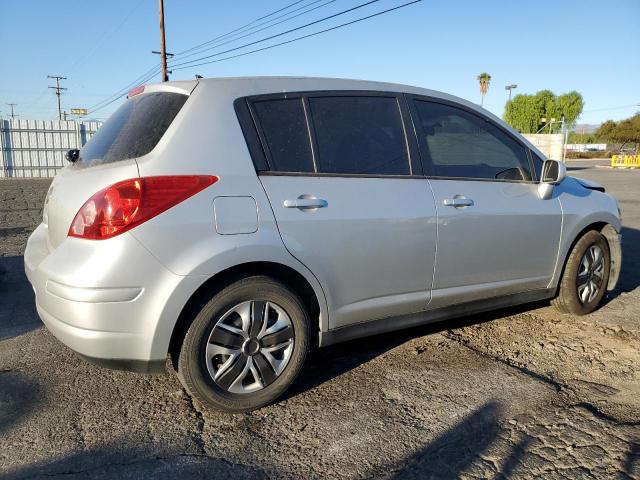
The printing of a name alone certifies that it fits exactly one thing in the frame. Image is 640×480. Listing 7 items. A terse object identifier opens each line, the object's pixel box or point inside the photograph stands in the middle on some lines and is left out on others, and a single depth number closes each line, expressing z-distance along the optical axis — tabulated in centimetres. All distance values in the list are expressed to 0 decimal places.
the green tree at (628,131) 5588
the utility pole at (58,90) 6794
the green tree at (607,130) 5959
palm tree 5972
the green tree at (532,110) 7262
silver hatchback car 260
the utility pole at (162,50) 2638
